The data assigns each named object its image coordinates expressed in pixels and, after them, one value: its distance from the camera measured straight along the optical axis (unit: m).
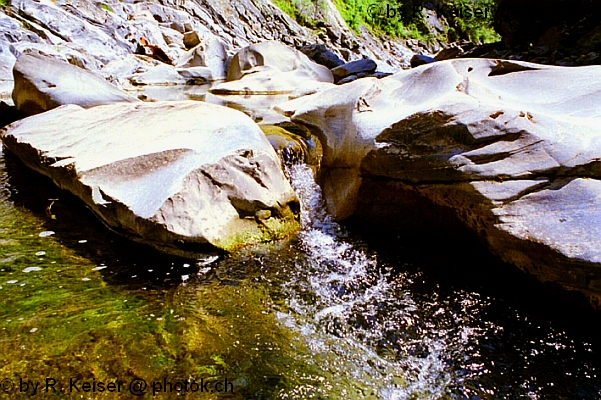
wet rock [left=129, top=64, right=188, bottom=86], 13.14
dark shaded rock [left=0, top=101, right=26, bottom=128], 6.75
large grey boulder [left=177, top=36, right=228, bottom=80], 15.16
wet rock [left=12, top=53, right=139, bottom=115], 6.06
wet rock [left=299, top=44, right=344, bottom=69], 16.70
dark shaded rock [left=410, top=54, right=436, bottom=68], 16.14
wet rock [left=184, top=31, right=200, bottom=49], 17.45
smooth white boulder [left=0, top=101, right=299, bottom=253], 3.03
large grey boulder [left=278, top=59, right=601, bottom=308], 2.46
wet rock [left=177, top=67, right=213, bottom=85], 14.39
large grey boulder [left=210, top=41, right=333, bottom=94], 12.32
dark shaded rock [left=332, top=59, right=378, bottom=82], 14.80
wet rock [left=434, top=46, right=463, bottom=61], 16.81
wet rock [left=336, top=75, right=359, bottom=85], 13.99
